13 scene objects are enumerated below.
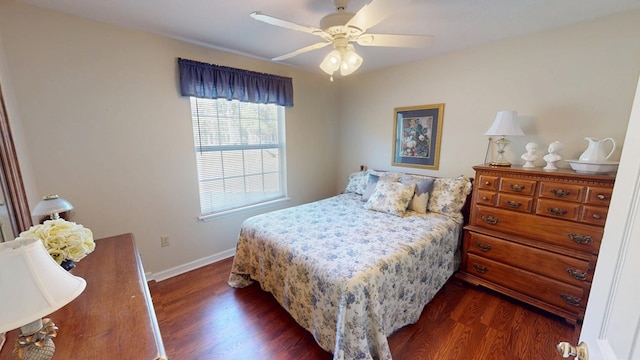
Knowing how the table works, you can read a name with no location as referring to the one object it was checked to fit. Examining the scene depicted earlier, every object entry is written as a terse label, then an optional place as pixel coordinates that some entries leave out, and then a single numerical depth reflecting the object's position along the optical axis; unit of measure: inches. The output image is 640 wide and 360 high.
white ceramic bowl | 65.5
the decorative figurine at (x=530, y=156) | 79.8
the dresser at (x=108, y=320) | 29.7
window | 102.5
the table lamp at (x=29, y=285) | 19.5
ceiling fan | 51.1
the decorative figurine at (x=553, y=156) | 75.4
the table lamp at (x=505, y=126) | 79.2
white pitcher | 66.9
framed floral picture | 111.3
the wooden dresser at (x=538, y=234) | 67.6
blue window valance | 91.7
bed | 55.6
